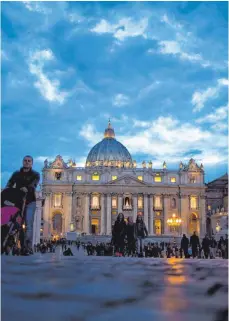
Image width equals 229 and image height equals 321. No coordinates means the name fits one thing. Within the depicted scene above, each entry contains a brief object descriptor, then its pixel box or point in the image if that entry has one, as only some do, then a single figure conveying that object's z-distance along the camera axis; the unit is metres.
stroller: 8.17
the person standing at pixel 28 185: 8.61
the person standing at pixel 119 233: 14.57
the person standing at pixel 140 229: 16.01
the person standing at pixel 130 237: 14.70
